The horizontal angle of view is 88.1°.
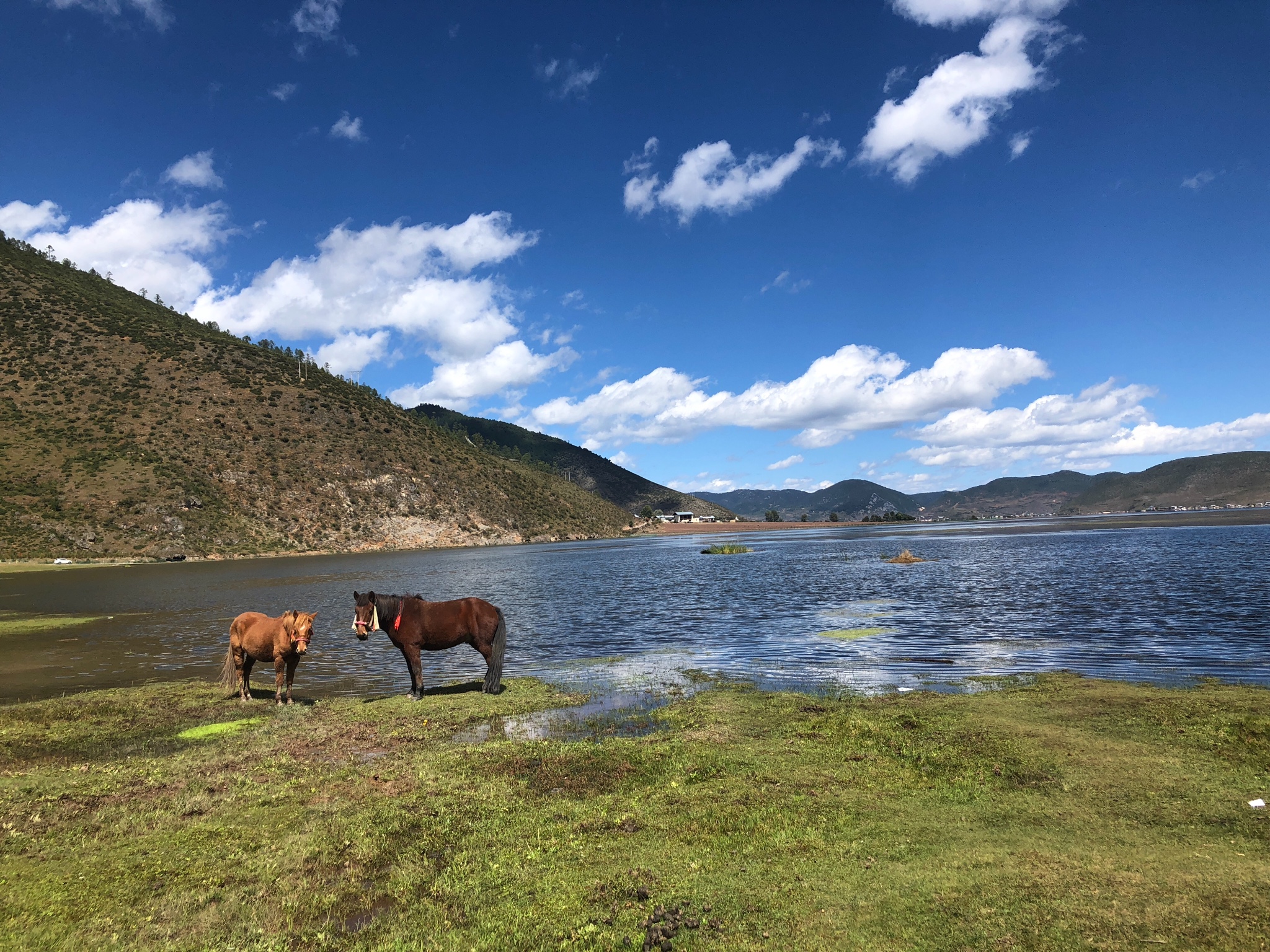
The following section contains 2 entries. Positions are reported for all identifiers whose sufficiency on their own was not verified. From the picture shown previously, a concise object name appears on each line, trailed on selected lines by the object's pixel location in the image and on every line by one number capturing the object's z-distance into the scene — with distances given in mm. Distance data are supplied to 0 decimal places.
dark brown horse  17438
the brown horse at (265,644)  16891
